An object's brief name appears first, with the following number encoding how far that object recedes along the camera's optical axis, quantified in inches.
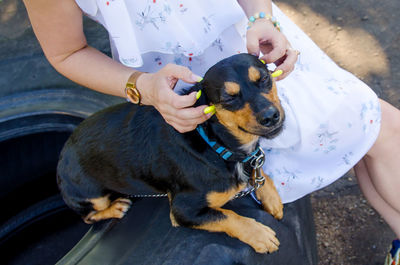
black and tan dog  54.7
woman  60.6
